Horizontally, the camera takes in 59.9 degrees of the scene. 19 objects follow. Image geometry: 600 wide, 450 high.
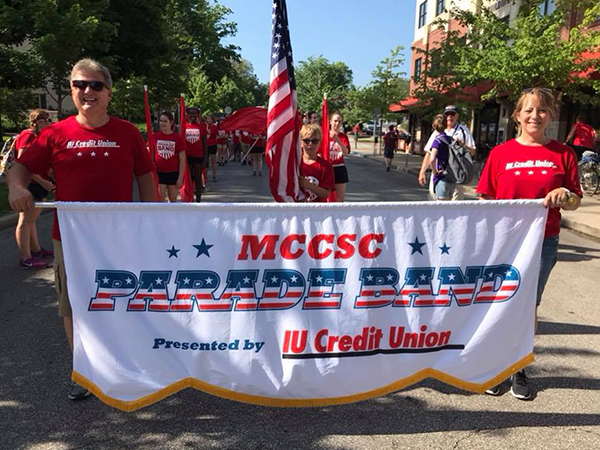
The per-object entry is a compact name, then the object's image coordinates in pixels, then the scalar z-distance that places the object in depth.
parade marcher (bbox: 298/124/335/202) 4.75
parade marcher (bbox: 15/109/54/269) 6.08
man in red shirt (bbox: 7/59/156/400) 3.12
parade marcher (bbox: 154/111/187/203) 7.91
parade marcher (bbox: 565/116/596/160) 14.93
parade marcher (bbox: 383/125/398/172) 22.27
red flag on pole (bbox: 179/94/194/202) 9.19
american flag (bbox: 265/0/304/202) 4.48
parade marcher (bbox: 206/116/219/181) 15.29
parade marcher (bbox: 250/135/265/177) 18.50
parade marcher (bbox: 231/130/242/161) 24.72
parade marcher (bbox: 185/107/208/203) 10.63
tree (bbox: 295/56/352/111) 81.44
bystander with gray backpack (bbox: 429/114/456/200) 7.60
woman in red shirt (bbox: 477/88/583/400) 3.38
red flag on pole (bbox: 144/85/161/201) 8.01
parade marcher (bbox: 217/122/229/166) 20.52
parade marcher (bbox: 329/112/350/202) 7.42
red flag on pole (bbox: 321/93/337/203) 6.27
